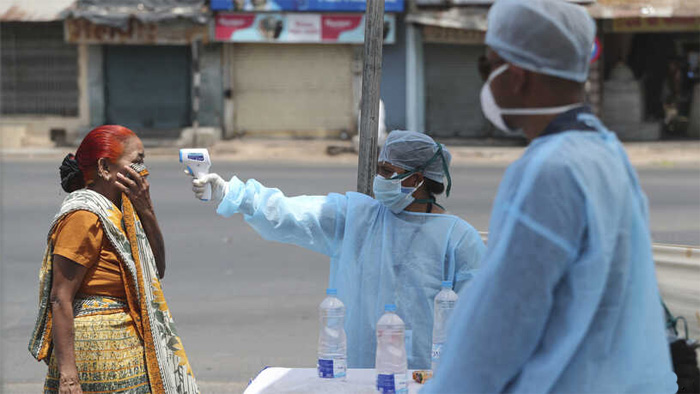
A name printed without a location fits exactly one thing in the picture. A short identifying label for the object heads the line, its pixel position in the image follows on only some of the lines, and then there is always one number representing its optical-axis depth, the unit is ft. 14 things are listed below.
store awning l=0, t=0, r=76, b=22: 77.30
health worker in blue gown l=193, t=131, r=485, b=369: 11.59
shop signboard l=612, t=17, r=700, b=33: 75.31
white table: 10.33
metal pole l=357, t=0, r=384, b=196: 13.91
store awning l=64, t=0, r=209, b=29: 74.95
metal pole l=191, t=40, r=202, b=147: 76.79
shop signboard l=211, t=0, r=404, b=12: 74.59
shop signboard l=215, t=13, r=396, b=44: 75.92
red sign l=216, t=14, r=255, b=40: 76.23
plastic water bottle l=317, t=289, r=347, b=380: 10.69
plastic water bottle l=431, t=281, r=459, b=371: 10.91
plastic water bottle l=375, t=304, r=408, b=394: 10.19
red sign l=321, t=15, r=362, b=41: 75.87
